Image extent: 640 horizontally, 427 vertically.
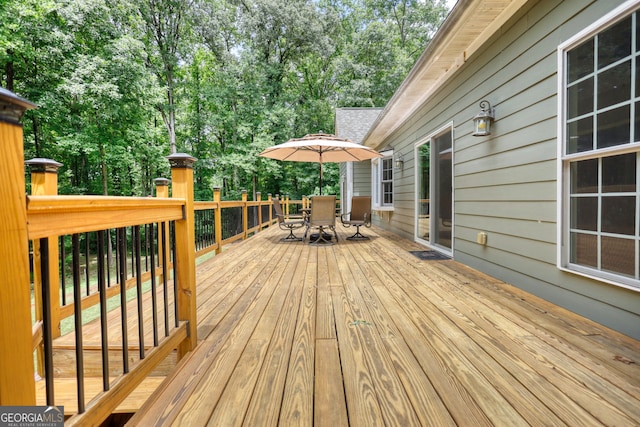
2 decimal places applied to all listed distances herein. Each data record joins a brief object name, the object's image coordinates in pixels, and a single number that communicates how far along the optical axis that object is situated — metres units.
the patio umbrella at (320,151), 5.37
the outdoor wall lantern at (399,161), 6.47
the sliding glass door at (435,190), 4.48
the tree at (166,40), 13.30
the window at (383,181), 7.61
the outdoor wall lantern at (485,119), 3.13
